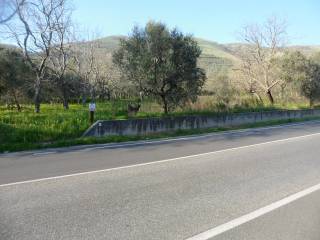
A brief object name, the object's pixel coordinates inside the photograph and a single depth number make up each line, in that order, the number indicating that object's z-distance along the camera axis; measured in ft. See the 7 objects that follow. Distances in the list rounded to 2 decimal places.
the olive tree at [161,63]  43.98
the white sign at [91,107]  33.89
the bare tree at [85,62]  91.02
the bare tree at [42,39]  60.60
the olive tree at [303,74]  77.33
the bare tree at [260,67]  82.13
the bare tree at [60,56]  65.96
